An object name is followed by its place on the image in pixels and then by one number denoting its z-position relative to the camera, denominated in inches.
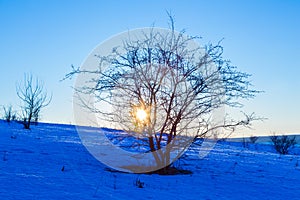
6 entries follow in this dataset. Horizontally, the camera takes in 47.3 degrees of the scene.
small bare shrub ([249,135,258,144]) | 1050.7
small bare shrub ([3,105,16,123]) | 958.4
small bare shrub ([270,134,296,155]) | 845.7
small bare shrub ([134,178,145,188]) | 216.9
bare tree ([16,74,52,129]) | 863.7
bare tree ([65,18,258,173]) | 295.2
